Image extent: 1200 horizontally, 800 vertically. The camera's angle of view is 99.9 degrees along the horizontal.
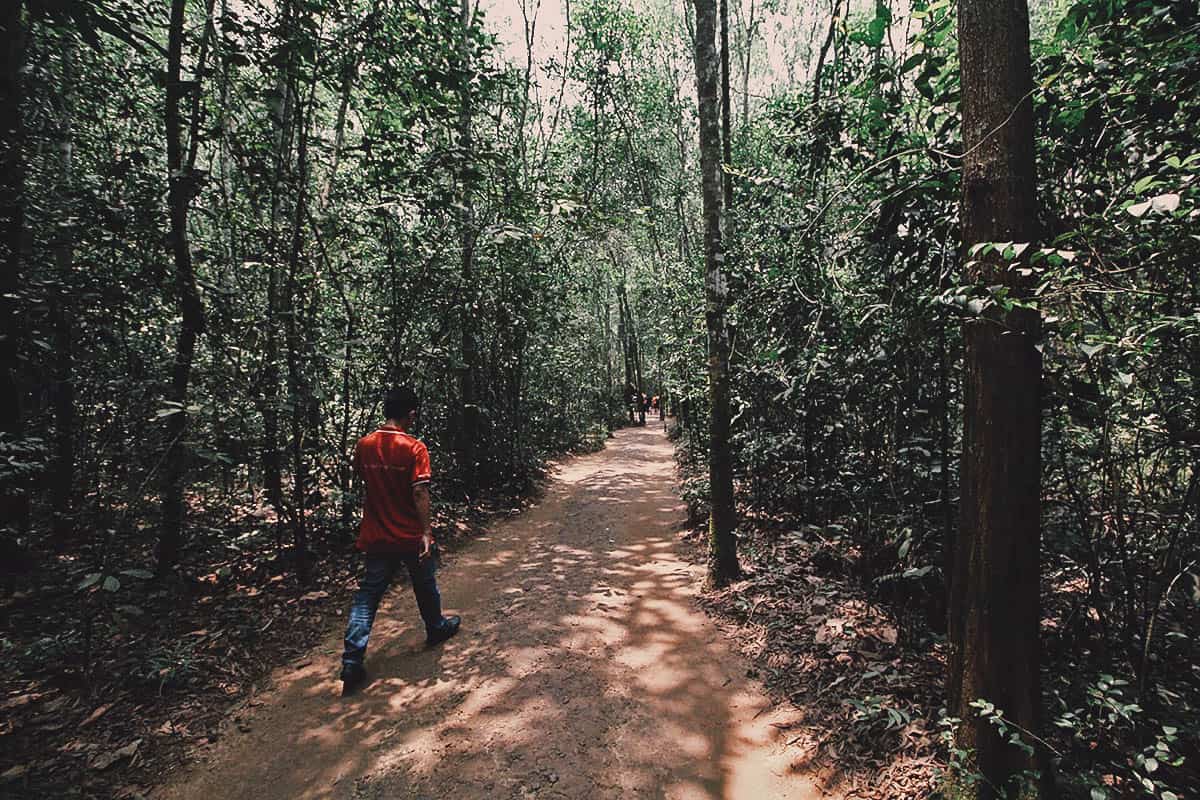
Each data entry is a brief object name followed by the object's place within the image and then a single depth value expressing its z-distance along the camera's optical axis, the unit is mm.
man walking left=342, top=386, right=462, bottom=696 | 4359
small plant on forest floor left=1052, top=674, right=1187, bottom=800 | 2156
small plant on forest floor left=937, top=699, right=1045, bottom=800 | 2207
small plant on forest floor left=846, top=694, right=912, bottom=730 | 2838
